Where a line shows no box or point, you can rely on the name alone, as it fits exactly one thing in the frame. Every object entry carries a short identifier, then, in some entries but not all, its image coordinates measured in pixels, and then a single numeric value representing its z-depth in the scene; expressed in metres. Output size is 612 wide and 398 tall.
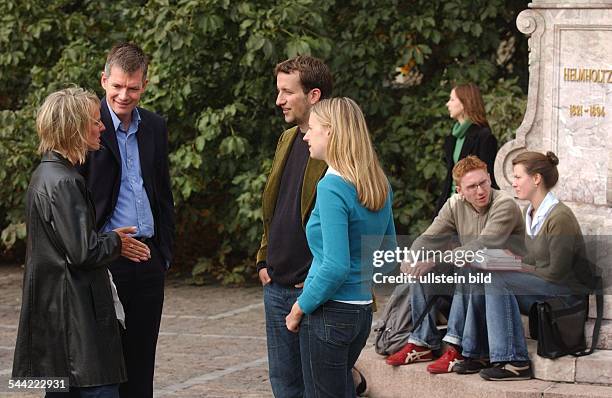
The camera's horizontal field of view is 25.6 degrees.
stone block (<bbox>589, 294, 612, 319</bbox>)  7.16
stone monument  7.93
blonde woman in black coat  4.77
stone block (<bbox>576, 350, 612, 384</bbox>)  6.82
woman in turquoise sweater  4.64
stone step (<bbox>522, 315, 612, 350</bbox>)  7.05
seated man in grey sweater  7.07
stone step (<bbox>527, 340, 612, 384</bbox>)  6.82
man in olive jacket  5.38
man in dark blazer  5.47
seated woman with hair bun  6.81
